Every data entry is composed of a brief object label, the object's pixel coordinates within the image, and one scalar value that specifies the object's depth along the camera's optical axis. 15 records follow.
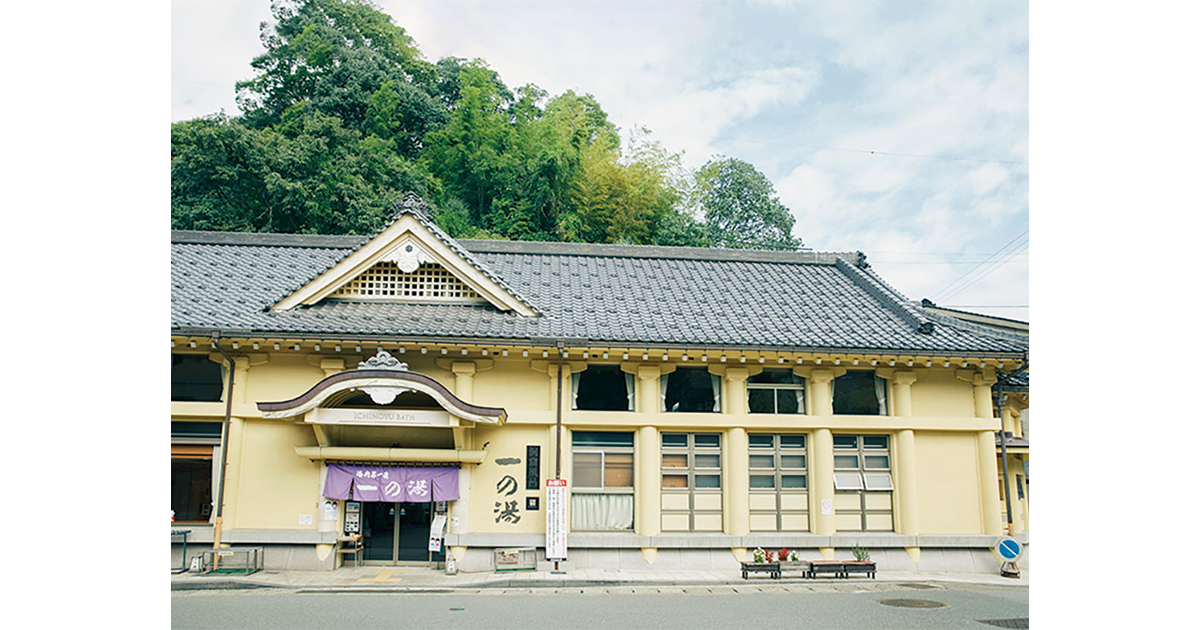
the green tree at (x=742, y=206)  52.12
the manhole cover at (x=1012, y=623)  10.42
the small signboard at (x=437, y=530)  14.99
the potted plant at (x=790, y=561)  14.55
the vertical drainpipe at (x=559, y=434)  15.10
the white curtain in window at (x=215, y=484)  14.88
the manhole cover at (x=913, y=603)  11.81
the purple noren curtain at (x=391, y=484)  14.95
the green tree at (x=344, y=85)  39.72
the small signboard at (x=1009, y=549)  13.94
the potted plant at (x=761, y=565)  14.55
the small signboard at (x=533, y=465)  15.38
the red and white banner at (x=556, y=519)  14.62
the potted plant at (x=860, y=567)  14.66
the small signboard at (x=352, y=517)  15.21
